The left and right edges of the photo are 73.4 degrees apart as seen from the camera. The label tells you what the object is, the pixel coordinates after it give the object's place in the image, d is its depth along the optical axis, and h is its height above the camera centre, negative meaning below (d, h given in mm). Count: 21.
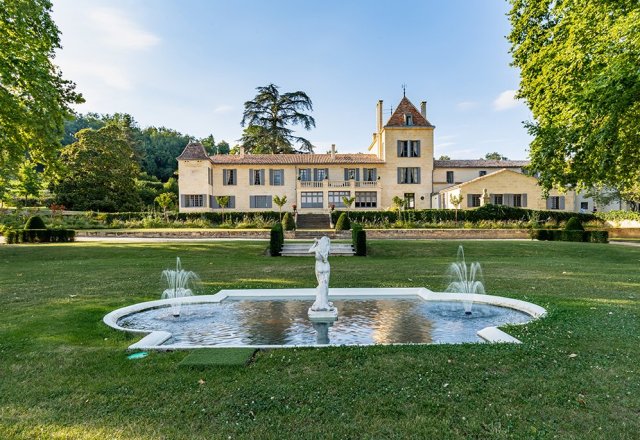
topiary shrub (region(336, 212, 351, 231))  28500 -648
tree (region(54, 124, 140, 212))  42438 +4104
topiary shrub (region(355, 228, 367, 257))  18984 -1322
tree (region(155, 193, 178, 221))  35897 +1233
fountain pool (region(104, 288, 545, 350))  6078 -1798
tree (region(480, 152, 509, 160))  80812 +10999
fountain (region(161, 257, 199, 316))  8341 -1759
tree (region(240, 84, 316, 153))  48844 +11131
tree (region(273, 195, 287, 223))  37247 +1206
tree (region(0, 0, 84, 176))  13969 +4371
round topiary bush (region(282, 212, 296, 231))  29688 -584
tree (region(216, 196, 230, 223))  38062 +1308
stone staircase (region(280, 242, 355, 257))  19297 -1651
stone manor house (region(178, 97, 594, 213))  40438 +3450
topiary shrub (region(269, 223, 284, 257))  18891 -1201
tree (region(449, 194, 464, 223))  35928 +1141
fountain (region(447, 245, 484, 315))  8766 -1823
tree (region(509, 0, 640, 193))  11727 +3760
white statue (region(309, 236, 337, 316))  7410 -1051
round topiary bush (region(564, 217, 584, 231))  25094 -717
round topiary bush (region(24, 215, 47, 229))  25641 -398
